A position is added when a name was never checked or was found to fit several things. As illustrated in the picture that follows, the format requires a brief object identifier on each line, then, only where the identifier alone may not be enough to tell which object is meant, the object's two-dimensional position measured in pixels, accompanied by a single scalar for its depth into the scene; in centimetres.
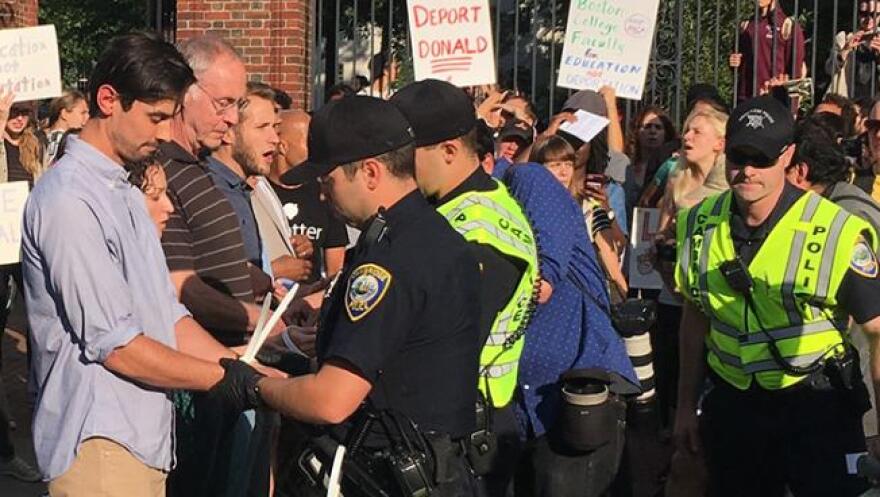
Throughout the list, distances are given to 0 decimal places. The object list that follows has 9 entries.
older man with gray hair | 490
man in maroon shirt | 1118
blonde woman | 718
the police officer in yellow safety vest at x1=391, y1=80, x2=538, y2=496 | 449
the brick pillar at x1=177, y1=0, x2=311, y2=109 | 1202
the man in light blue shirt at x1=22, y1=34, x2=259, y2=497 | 358
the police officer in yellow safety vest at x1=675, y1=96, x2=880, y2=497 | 463
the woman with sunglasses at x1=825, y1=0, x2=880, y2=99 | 1059
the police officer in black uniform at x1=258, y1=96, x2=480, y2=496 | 343
